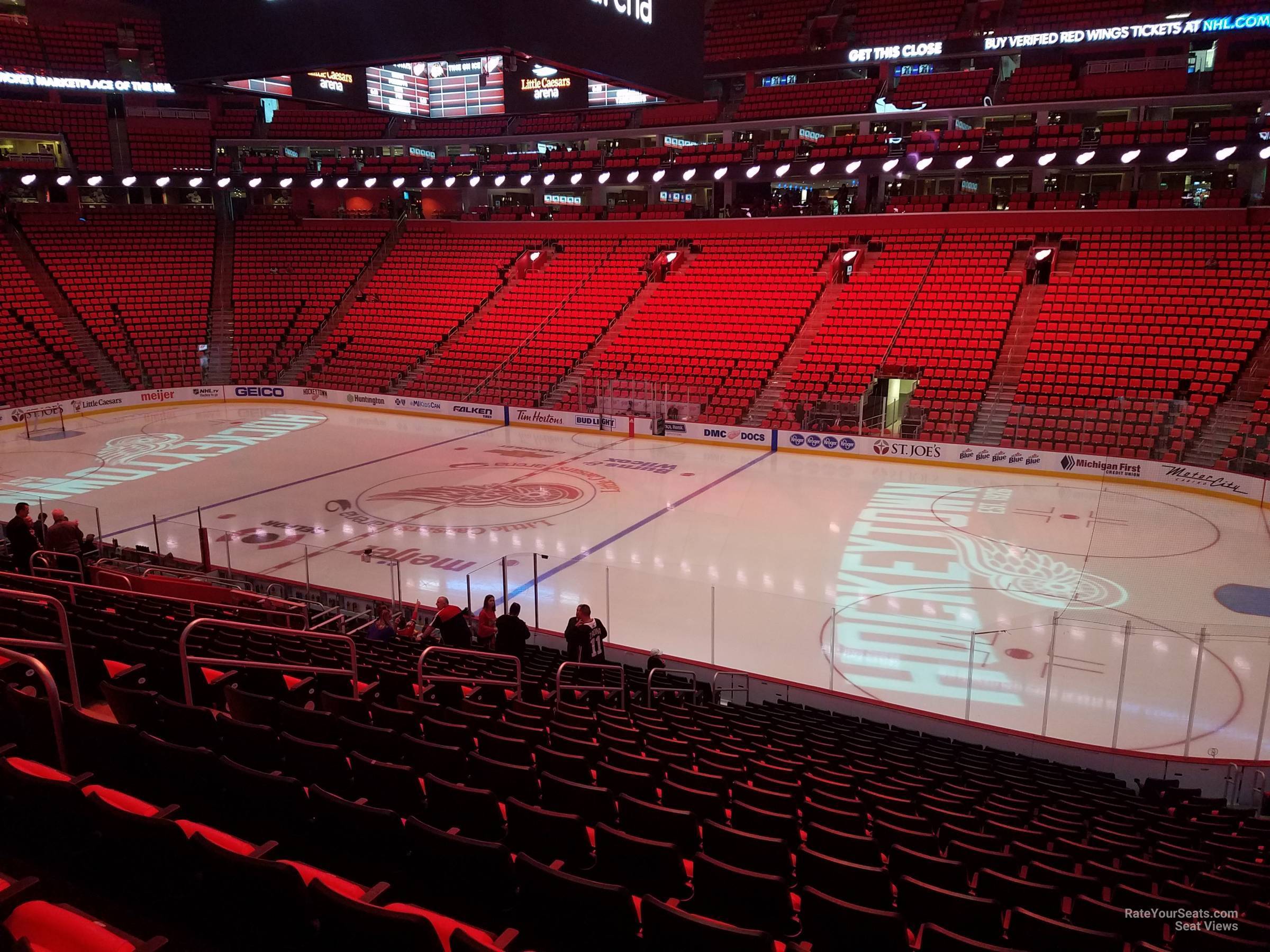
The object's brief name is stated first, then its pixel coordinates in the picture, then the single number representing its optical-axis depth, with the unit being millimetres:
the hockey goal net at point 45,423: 26734
